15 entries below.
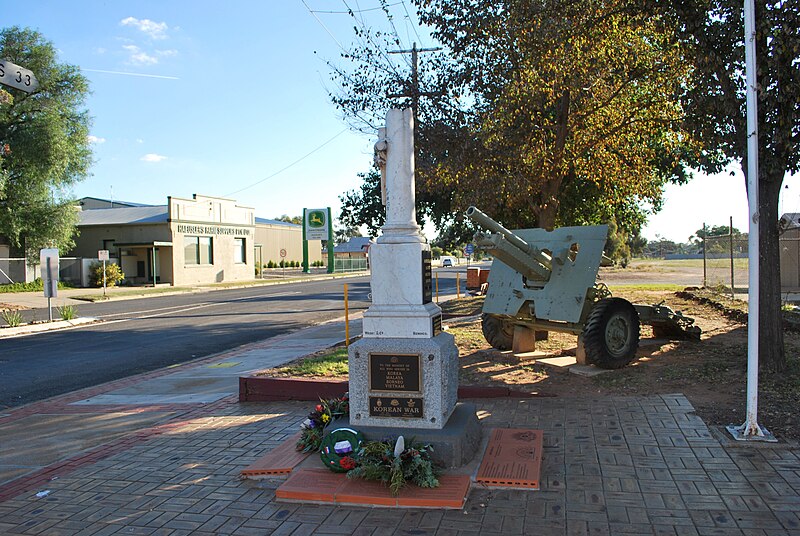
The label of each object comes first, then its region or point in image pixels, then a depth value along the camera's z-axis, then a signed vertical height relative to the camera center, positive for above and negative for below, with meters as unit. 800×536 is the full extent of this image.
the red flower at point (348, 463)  4.61 -1.57
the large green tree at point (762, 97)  6.47 +1.82
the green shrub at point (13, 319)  17.15 -1.58
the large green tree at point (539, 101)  11.34 +3.40
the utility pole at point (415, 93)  13.72 +3.82
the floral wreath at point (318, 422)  5.21 -1.43
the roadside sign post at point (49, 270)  18.06 -0.18
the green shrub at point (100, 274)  35.53 -0.63
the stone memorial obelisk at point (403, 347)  4.85 -0.73
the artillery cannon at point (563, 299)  8.21 -0.65
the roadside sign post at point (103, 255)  30.12 +0.42
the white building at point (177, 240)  38.78 +1.54
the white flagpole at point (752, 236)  5.00 +0.14
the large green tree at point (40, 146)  31.42 +6.26
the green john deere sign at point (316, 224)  36.88 +2.25
